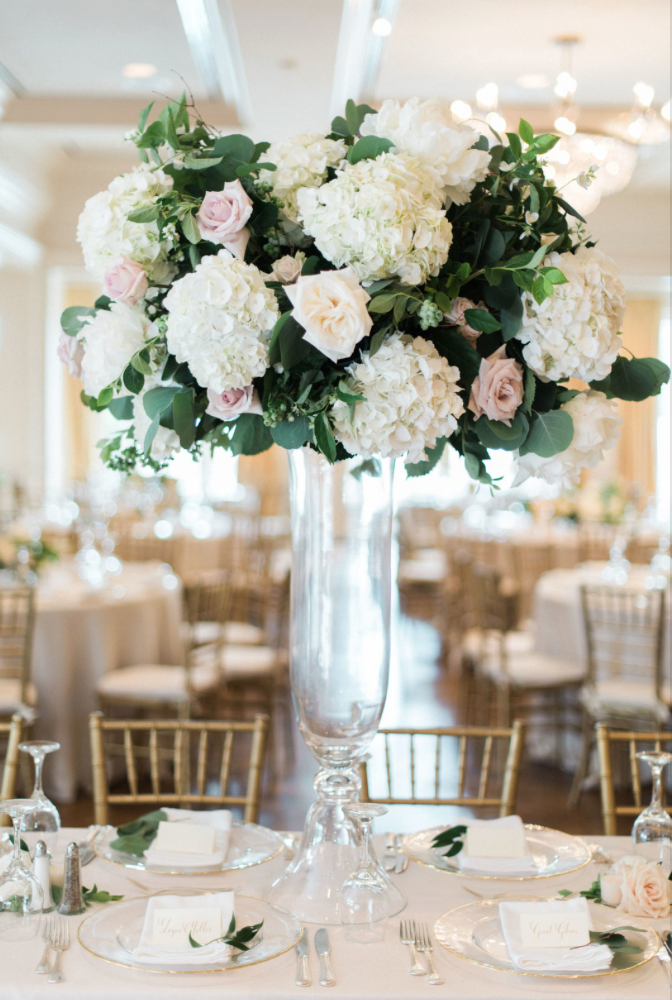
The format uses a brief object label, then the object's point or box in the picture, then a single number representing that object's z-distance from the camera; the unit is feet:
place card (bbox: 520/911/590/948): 4.66
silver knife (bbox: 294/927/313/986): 4.41
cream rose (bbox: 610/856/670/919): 5.15
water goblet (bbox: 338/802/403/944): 4.93
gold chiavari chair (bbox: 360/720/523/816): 7.14
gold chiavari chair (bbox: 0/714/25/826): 6.90
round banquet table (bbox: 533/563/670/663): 16.07
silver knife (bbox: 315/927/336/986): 4.40
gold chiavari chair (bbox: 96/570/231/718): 13.94
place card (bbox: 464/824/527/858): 5.89
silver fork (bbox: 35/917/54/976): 4.46
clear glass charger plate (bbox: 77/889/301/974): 4.50
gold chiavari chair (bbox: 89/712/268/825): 7.15
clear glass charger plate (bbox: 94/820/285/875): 5.64
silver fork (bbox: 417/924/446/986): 4.44
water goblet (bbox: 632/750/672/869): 5.52
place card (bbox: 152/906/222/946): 4.65
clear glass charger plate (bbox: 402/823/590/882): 5.72
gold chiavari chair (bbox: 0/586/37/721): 13.19
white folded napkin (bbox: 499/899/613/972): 4.49
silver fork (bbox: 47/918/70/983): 4.61
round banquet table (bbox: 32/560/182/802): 14.32
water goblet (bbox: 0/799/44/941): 4.70
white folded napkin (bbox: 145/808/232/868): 5.67
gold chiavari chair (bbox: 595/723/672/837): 7.03
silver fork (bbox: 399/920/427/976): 4.52
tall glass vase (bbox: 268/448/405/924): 5.25
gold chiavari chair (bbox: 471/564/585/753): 15.29
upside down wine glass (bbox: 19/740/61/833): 5.32
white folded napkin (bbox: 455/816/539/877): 5.69
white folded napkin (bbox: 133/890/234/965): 4.50
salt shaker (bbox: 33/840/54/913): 4.83
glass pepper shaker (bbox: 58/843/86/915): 4.98
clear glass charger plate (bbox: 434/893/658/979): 4.57
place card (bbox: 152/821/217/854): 5.82
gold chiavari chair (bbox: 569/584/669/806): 13.91
